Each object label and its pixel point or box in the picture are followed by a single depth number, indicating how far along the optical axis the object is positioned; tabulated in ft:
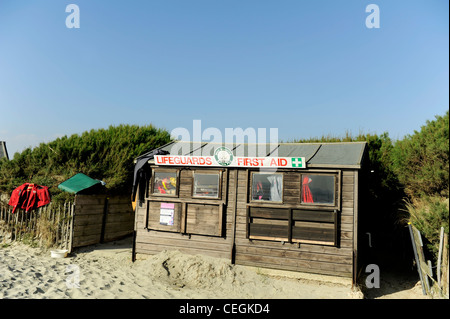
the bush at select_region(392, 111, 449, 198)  30.07
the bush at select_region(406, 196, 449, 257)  28.19
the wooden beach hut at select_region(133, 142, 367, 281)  29.89
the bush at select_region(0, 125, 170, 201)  47.01
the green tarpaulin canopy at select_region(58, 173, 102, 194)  39.78
